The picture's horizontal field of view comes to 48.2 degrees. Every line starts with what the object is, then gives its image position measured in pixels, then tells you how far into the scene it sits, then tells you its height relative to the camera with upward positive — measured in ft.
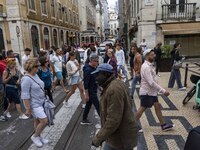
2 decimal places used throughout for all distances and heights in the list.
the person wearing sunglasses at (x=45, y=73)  18.33 -2.47
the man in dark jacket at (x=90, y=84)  16.31 -3.07
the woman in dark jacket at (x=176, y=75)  26.81 -4.20
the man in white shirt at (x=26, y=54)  26.22 -1.12
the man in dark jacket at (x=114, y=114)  7.79 -2.58
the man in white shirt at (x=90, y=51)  31.42 -1.19
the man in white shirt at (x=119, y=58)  31.17 -2.31
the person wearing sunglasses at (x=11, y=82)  19.65 -3.29
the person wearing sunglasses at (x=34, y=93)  13.25 -2.93
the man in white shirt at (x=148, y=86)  14.19 -2.94
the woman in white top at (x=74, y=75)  21.86 -3.11
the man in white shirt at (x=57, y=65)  28.84 -2.73
